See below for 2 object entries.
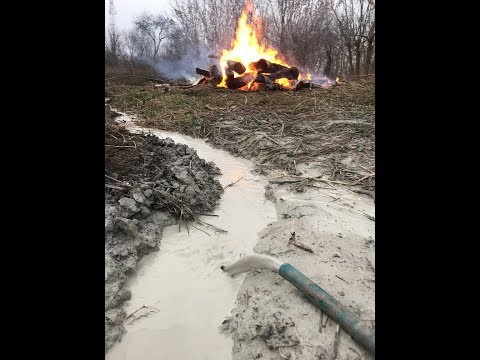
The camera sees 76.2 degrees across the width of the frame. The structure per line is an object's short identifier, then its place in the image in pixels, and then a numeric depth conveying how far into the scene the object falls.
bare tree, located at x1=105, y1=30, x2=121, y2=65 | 23.70
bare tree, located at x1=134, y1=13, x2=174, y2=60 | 27.81
